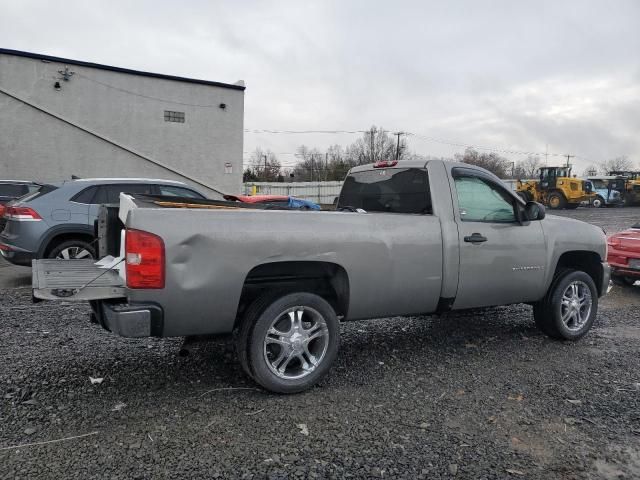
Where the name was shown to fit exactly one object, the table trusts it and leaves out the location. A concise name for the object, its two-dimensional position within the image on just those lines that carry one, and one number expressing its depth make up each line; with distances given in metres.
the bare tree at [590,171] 101.62
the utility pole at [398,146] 67.76
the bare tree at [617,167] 108.46
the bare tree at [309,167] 71.44
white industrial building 20.17
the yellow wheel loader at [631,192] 41.50
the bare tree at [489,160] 87.85
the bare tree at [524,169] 102.47
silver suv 7.36
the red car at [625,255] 7.98
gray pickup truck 3.30
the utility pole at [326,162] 69.92
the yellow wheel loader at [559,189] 35.50
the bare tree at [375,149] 75.88
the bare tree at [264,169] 66.77
